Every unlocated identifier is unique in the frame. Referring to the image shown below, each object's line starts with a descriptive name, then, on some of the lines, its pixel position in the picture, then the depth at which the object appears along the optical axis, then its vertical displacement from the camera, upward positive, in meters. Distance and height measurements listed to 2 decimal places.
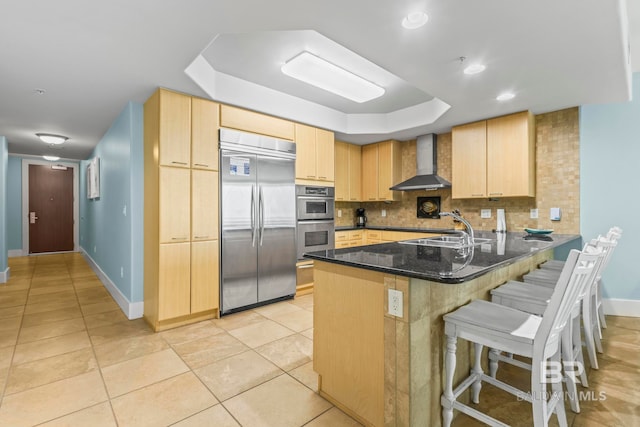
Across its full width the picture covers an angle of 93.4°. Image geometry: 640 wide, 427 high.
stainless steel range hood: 4.48 +0.67
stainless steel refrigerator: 3.35 -0.10
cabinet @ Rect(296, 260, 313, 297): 4.08 -0.91
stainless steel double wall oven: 4.10 -0.10
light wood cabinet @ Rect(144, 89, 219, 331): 2.94 -0.06
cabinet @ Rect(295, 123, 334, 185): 4.07 +0.78
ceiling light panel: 2.80 +1.37
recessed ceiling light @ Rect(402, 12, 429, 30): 1.84 +1.19
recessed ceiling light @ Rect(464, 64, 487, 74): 2.52 +1.21
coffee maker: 5.60 -0.13
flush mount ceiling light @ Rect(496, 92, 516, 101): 3.12 +1.21
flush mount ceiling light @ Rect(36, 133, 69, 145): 4.70 +1.15
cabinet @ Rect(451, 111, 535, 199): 3.63 +0.68
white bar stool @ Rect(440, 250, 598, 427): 1.26 -0.56
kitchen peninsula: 1.43 -0.60
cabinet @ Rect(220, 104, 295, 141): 3.35 +1.05
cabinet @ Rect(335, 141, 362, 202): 5.11 +0.68
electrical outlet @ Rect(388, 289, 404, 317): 1.44 -0.45
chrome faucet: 2.33 -0.21
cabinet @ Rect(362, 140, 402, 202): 5.08 +0.71
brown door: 7.25 +0.04
